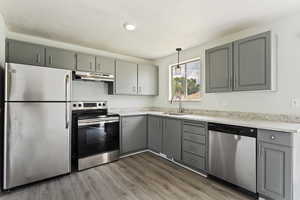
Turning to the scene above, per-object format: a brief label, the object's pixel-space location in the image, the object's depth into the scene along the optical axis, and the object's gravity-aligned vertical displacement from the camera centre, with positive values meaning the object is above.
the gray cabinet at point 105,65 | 3.22 +0.76
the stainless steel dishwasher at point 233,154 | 1.92 -0.76
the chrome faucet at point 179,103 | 3.63 -0.09
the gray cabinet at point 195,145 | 2.48 -0.79
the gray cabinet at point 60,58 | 2.68 +0.76
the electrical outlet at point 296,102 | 2.02 -0.03
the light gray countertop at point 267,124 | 1.62 -0.31
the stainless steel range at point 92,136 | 2.69 -0.71
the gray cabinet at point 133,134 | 3.33 -0.79
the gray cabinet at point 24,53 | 2.38 +0.76
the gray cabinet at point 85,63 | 2.97 +0.74
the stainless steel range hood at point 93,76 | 2.91 +0.48
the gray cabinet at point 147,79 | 3.96 +0.55
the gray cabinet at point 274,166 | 1.64 -0.76
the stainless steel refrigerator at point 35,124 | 2.04 -0.36
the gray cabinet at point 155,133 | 3.34 -0.77
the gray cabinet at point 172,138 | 2.91 -0.79
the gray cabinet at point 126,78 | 3.54 +0.53
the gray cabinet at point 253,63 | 2.02 +0.52
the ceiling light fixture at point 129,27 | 2.35 +1.16
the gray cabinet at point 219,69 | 2.41 +0.53
